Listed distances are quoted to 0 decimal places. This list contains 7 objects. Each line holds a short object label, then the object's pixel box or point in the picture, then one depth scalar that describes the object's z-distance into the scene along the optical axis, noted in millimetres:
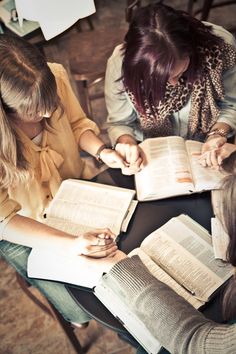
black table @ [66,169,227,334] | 1065
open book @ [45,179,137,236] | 1190
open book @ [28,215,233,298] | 1019
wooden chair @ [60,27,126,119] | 1973
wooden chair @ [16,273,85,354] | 1500
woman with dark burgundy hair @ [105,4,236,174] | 1229
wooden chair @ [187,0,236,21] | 2805
